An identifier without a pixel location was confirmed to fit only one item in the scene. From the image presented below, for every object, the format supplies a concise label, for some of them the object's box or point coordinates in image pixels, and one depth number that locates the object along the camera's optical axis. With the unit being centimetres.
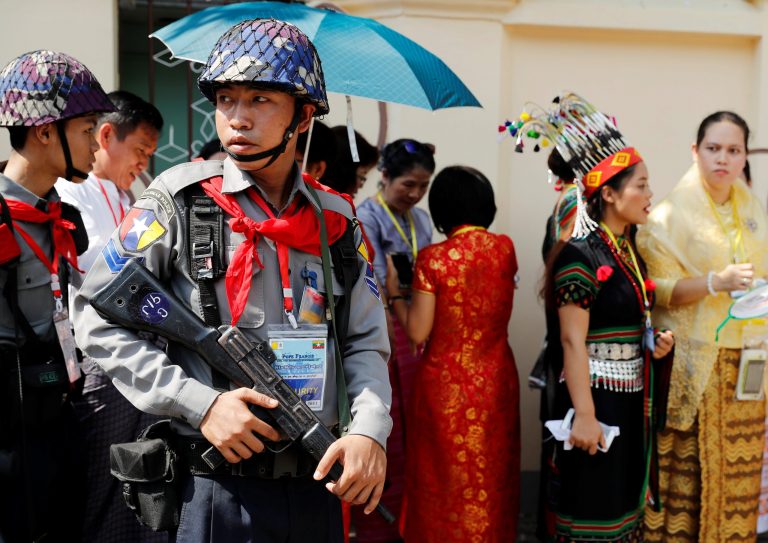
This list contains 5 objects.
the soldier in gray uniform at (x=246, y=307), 191
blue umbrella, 317
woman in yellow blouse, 394
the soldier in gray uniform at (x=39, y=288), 251
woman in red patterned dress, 379
